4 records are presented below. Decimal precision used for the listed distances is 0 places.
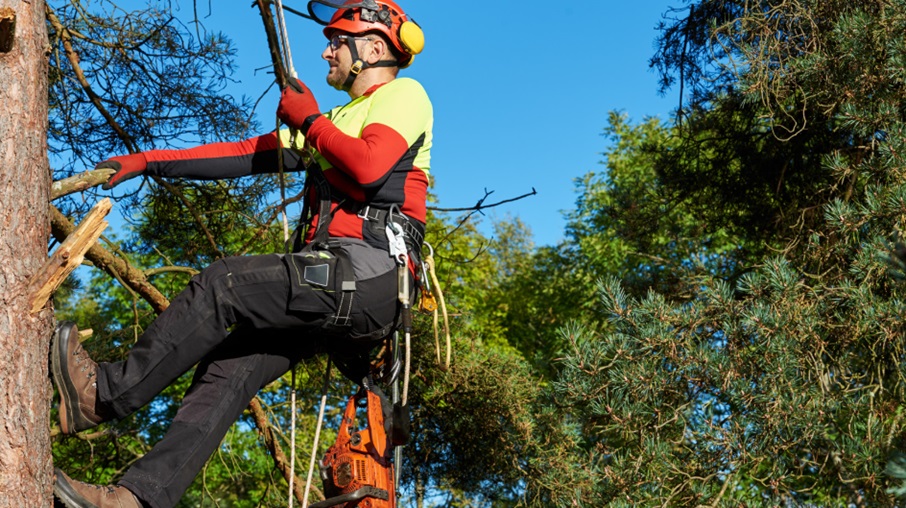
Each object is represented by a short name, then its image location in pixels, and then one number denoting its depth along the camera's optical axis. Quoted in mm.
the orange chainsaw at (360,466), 3646
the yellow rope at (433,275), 3875
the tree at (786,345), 5207
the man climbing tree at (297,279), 3115
